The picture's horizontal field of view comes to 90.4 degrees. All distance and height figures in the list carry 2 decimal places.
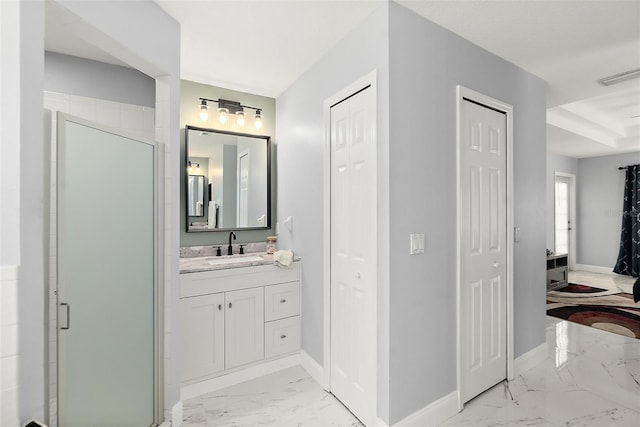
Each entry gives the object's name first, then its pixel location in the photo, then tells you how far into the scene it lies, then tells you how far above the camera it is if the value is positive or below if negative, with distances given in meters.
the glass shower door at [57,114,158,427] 1.44 -0.32
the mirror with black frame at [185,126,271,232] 2.93 +0.34
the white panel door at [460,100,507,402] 2.14 -0.23
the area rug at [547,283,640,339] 3.61 -1.23
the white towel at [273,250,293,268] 2.64 -0.37
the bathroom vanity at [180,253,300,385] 2.31 -0.77
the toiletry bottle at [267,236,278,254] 3.07 -0.29
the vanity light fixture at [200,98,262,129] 2.94 +1.00
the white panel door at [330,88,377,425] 1.91 -0.26
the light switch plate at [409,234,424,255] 1.88 -0.17
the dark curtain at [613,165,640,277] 5.88 -0.25
